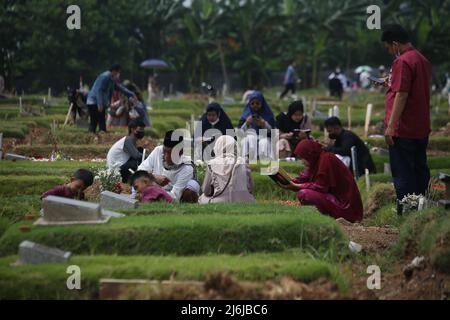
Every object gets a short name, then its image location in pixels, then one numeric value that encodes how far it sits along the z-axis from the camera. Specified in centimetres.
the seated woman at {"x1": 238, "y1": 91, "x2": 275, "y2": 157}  1866
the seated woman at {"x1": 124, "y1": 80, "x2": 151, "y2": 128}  2273
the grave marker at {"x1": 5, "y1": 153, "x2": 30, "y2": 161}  1755
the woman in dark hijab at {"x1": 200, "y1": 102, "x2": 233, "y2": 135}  1753
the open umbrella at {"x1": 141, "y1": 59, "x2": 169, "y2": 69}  4628
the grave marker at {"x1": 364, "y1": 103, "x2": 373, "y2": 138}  2308
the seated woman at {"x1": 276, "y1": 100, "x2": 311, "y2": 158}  1778
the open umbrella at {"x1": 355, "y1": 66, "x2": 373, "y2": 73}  5017
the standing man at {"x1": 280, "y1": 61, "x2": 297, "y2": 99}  4205
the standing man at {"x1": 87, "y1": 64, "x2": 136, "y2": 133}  2131
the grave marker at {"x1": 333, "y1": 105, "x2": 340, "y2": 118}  2375
